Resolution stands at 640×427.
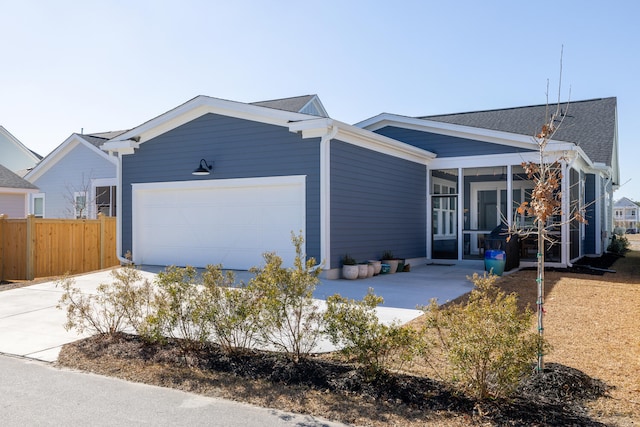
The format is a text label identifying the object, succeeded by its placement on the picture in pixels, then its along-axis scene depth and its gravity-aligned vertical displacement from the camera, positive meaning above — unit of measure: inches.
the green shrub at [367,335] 175.5 -43.3
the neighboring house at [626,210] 2993.6 +24.5
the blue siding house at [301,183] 438.3 +30.3
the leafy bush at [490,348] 154.1 -41.9
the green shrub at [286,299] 195.6 -33.9
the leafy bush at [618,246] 819.8 -53.2
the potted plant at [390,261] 495.4 -47.1
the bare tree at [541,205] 185.3 +3.3
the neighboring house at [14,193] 719.7 +27.8
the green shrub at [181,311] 211.0 -42.0
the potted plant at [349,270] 434.3 -49.0
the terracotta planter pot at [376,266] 471.8 -49.8
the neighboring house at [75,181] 754.8 +50.0
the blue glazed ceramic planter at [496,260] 474.6 -44.0
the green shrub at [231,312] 202.5 -40.6
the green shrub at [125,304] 236.8 -43.3
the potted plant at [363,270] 445.0 -51.2
